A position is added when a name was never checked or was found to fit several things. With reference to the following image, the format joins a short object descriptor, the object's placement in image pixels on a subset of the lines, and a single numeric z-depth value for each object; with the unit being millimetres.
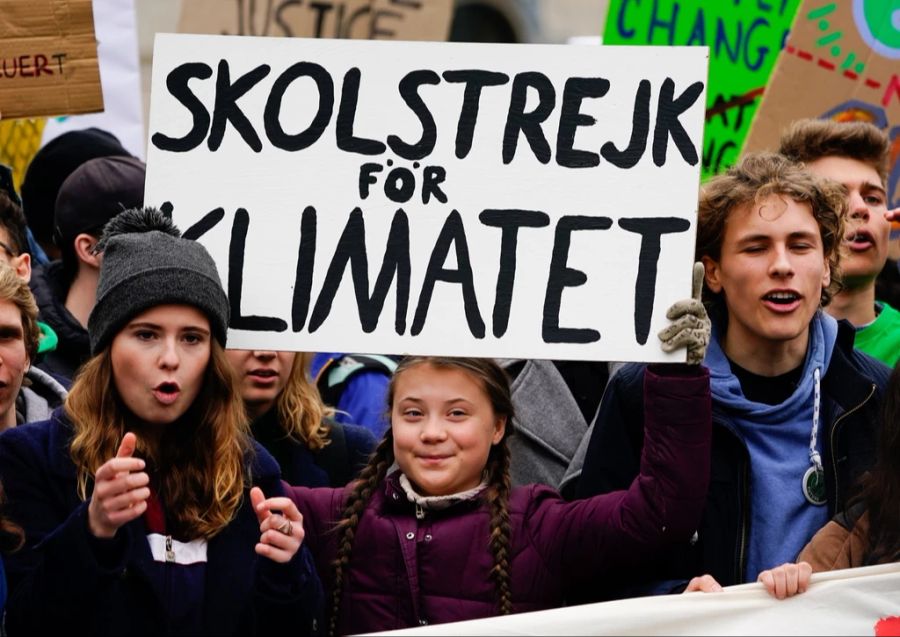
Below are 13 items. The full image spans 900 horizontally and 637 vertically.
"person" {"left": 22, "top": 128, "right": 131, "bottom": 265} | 11453
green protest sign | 11891
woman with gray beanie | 6363
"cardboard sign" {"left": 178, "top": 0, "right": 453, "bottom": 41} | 13430
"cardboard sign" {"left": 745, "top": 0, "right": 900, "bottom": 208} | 10789
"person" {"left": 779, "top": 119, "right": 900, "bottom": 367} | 9336
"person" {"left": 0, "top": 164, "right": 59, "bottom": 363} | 8406
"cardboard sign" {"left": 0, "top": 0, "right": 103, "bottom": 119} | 8922
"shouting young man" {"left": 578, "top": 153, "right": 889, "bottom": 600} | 7145
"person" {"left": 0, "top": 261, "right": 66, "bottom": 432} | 7297
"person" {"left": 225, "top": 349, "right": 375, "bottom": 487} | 8398
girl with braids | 6723
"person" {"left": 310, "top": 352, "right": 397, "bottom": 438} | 9383
